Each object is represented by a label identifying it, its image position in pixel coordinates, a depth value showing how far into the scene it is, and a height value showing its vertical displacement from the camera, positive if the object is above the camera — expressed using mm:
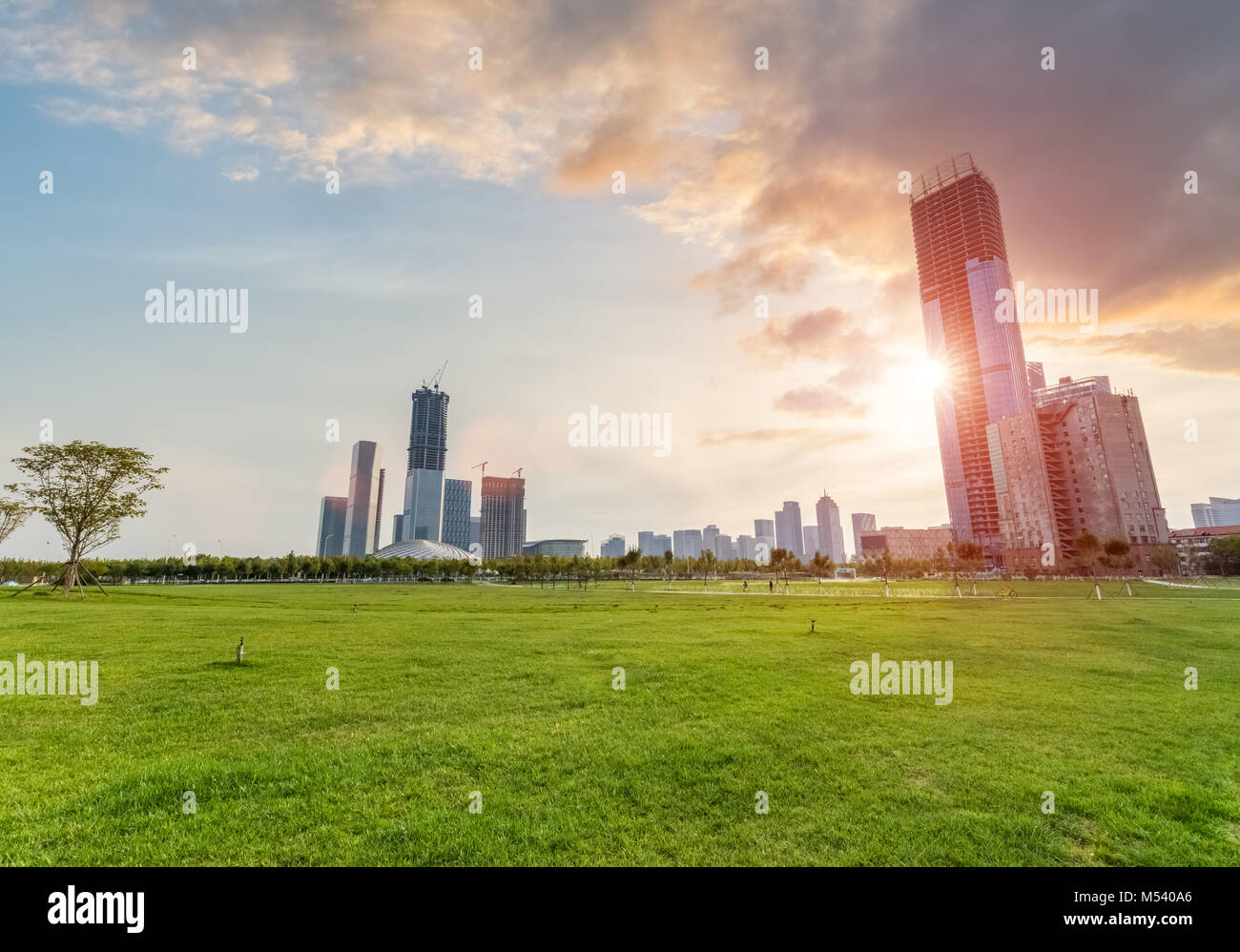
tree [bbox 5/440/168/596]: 52250 +8341
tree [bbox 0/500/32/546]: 58206 +6729
